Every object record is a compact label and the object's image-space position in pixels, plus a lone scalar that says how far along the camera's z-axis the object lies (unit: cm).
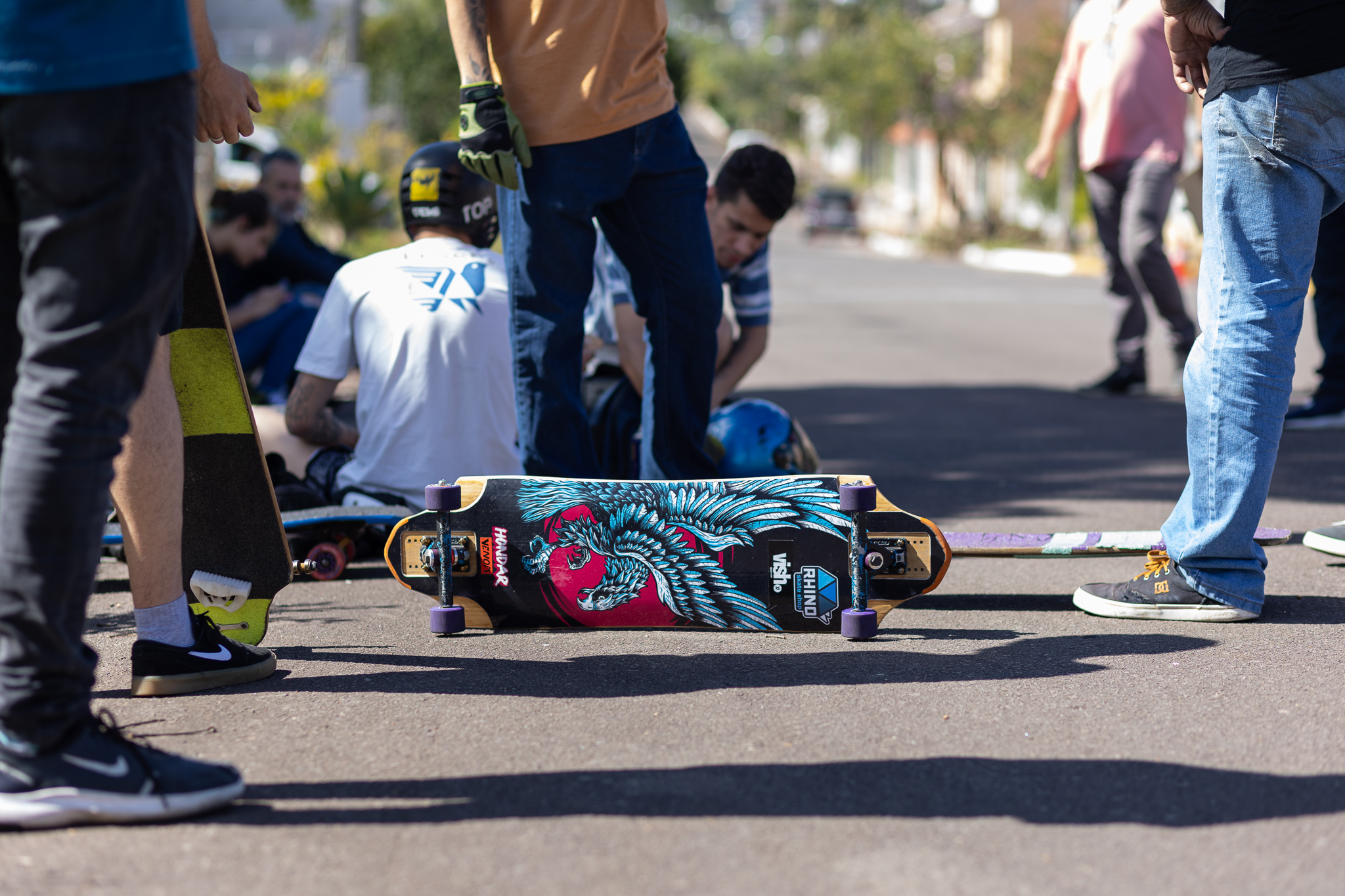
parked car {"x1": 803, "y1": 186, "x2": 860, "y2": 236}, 4716
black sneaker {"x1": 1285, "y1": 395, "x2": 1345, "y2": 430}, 645
